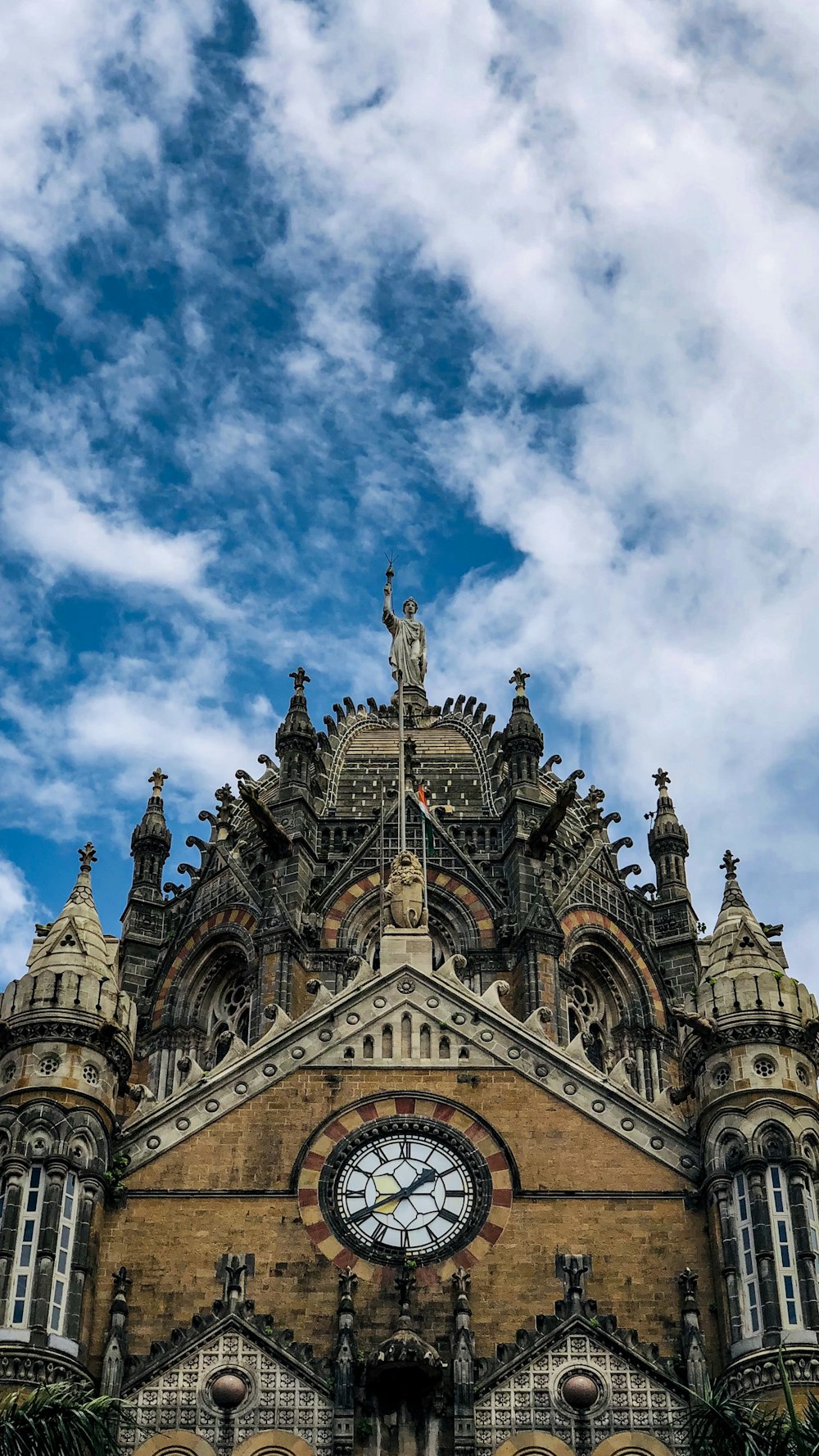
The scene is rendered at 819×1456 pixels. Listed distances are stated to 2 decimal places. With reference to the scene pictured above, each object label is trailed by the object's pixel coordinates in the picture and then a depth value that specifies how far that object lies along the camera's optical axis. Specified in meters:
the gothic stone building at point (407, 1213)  37.88
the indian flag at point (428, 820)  57.38
